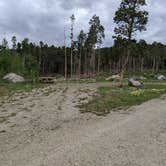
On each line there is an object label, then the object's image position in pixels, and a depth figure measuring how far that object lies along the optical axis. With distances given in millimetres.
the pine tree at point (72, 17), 37695
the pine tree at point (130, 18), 20121
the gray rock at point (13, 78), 27660
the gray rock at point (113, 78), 30543
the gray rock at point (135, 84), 20997
